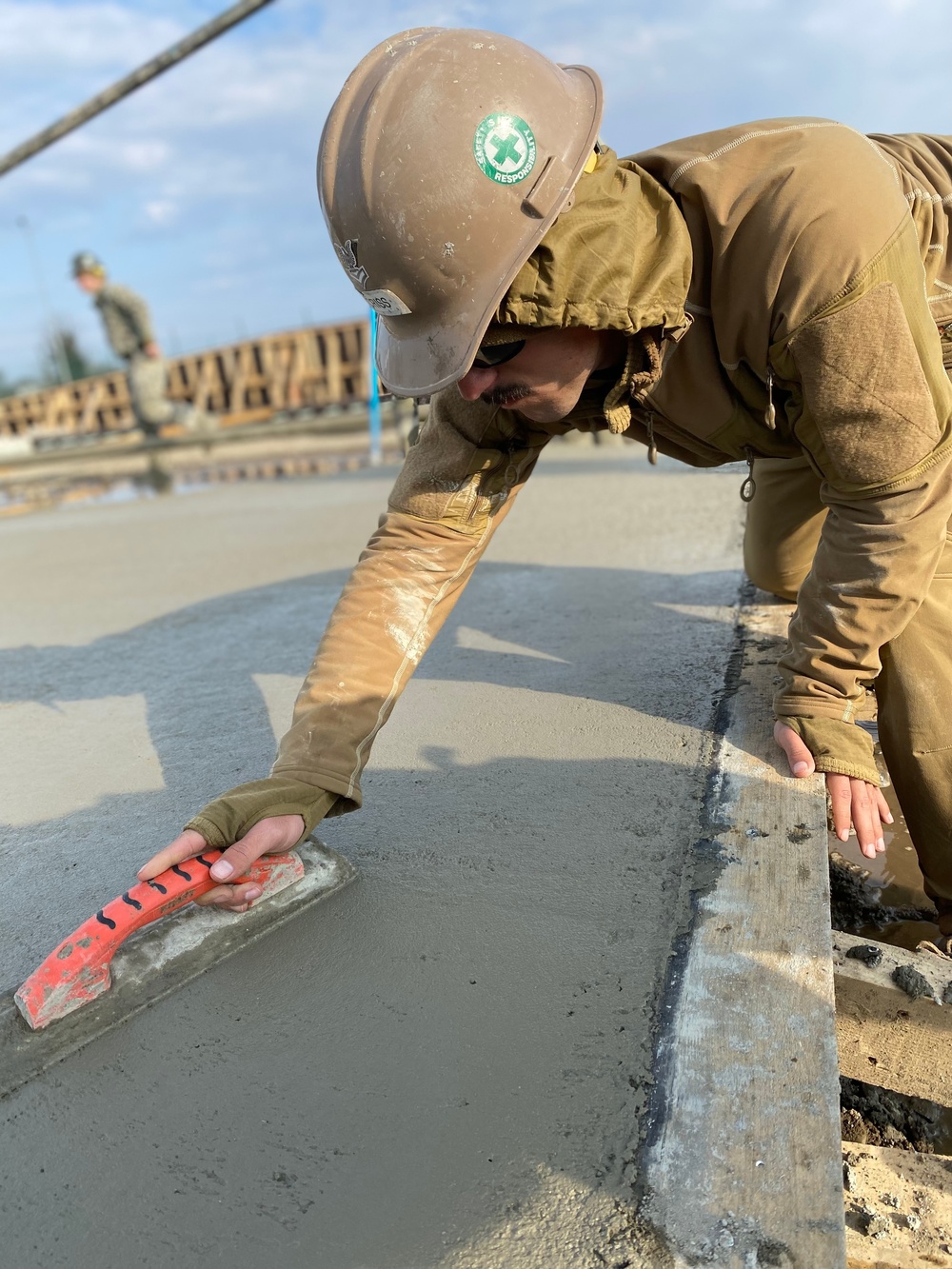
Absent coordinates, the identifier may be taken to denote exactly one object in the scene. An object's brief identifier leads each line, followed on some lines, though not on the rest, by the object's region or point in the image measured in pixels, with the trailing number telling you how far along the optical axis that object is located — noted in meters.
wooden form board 1.11
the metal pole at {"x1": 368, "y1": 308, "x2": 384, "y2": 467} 8.41
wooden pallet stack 18.28
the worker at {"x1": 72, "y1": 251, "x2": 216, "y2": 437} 11.99
